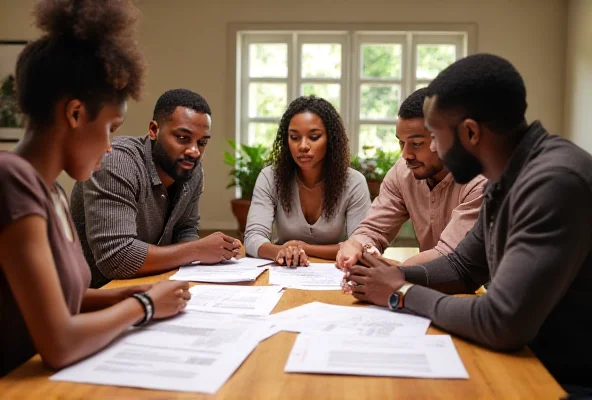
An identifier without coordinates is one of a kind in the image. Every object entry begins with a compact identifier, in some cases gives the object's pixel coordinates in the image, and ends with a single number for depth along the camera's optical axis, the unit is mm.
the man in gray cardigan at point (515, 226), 1093
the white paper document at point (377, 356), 1016
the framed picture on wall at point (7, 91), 6133
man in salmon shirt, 1952
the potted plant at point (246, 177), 5109
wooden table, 925
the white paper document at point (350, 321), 1230
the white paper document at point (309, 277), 1703
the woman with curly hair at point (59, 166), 939
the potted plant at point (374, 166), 5066
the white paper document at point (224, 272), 1741
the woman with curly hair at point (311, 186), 2561
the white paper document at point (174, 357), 959
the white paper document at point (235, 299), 1401
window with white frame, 6293
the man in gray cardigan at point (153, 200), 1864
